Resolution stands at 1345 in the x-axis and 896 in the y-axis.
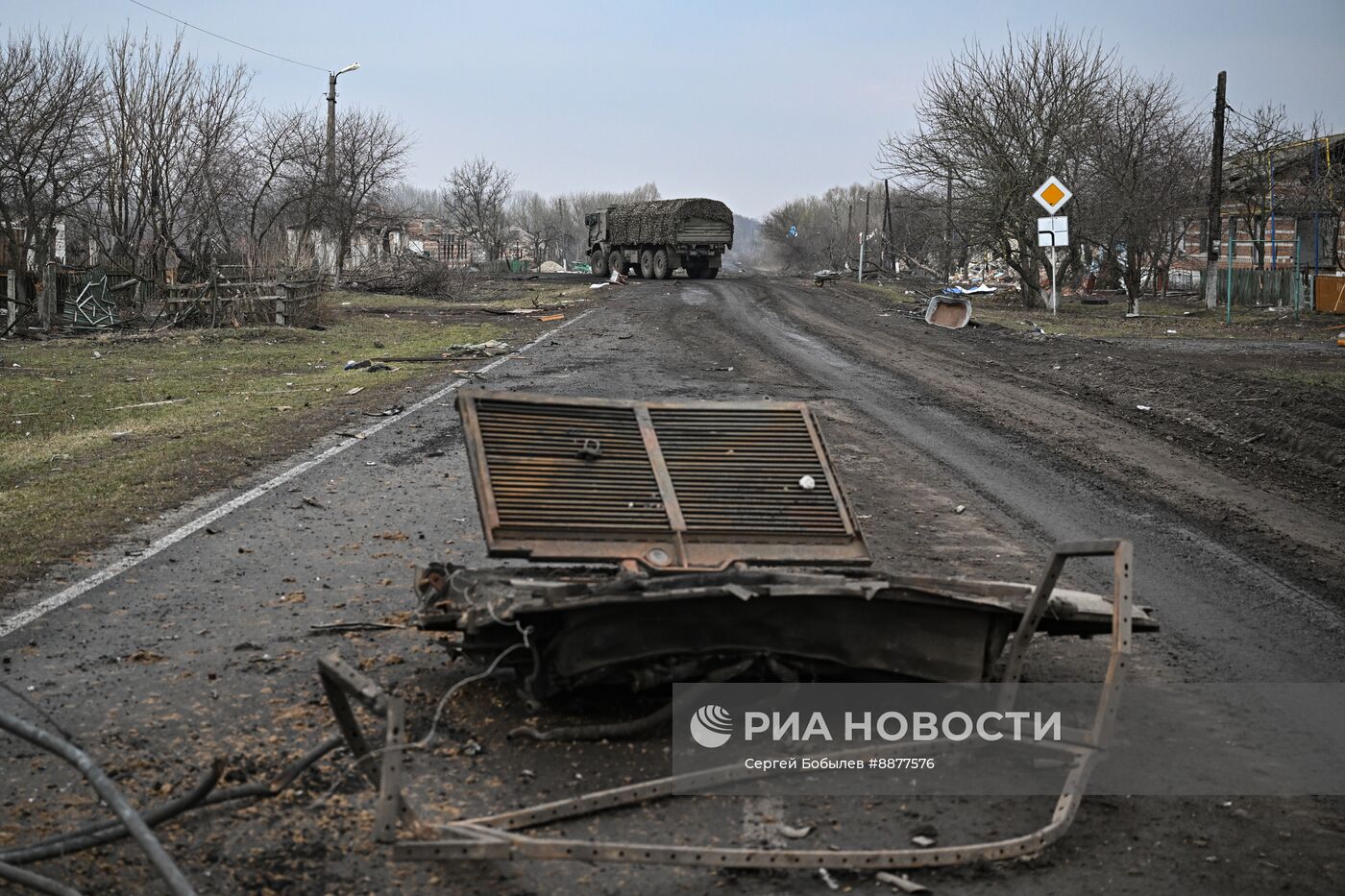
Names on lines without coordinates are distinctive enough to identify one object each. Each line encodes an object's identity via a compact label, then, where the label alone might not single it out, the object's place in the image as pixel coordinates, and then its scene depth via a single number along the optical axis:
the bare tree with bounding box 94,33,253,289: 28.64
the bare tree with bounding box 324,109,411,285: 41.49
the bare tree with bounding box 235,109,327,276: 35.53
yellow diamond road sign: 24.56
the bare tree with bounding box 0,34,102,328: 24.81
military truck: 43.41
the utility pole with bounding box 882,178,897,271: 55.50
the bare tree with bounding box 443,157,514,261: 76.88
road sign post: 24.58
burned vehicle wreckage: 3.78
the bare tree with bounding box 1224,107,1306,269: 34.19
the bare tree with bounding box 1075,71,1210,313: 31.17
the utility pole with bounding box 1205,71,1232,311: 28.53
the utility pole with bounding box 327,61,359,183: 37.12
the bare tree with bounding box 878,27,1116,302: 30.97
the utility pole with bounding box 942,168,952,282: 39.55
